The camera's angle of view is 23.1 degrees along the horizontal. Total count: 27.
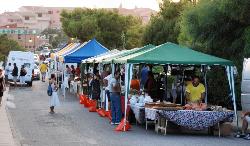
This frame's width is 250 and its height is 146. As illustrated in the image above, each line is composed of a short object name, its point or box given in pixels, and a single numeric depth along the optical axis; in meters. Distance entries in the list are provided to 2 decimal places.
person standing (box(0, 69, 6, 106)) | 24.91
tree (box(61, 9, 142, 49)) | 73.38
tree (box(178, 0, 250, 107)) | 24.09
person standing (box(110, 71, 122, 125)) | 19.69
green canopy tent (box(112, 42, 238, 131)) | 18.23
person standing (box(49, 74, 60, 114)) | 23.88
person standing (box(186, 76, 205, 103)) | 18.86
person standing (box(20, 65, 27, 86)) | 42.95
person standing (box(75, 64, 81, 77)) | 40.29
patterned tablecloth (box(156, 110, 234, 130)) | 16.73
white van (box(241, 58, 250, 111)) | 18.38
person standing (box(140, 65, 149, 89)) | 27.19
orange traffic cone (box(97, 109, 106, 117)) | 22.84
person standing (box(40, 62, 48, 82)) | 52.81
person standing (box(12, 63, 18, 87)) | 42.55
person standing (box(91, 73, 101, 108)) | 25.73
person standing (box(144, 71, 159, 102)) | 23.30
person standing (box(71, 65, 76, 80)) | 41.50
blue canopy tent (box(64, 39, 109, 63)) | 35.09
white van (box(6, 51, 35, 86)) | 44.50
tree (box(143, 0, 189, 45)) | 50.53
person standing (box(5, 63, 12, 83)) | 44.22
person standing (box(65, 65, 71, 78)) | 41.16
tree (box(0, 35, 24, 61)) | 88.65
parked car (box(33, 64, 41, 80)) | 56.38
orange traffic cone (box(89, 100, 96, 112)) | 25.23
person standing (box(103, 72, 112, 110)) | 22.36
